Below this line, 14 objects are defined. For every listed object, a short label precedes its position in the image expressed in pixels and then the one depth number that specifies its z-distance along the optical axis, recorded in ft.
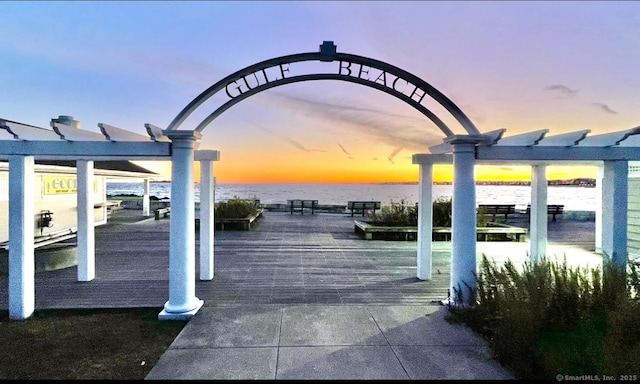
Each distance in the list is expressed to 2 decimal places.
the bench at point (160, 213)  56.29
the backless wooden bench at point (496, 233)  37.24
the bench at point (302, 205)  72.28
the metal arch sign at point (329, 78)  15.87
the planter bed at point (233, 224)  45.62
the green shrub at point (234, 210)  48.85
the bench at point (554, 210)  57.82
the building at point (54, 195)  31.22
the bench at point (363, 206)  67.44
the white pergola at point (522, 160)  16.37
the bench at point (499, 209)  54.49
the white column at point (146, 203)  62.63
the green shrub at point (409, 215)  40.16
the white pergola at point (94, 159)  15.51
